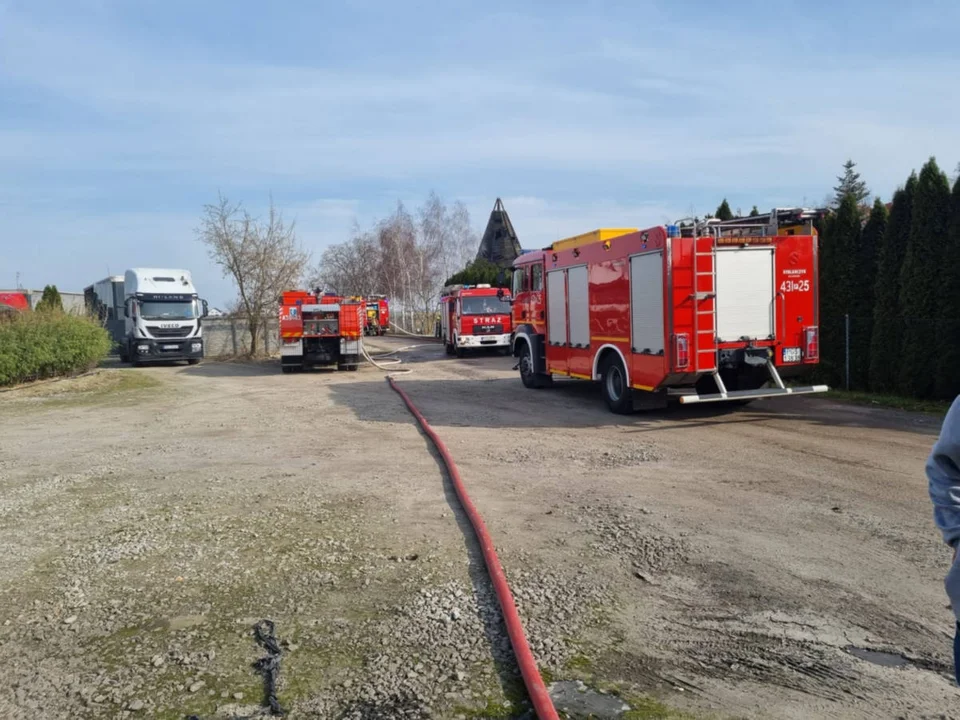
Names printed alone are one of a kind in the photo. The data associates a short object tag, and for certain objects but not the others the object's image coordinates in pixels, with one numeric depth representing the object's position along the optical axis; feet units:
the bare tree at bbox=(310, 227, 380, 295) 194.39
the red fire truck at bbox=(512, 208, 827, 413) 34.96
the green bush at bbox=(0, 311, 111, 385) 59.98
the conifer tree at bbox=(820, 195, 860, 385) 48.88
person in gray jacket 7.08
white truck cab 84.99
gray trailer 98.63
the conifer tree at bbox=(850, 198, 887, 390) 47.39
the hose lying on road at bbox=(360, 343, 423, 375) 75.15
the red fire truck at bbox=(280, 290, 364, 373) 73.26
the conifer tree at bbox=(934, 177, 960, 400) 40.60
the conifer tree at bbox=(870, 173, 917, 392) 44.73
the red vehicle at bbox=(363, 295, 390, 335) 153.07
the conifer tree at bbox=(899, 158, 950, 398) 42.11
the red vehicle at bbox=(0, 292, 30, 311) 110.11
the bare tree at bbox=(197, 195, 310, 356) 98.89
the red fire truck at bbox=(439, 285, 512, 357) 91.81
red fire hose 10.65
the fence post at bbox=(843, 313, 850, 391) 47.42
